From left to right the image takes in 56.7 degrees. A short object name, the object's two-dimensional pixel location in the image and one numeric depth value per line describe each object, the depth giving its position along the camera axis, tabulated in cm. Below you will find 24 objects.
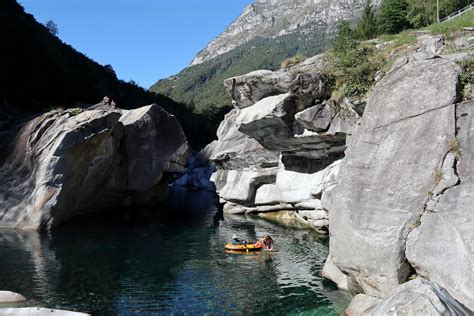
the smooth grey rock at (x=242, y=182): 3922
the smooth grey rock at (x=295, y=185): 3075
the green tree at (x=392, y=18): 4381
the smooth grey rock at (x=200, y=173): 7244
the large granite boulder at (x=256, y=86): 2852
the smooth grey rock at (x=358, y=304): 1327
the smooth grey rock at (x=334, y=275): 1702
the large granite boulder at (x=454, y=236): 1033
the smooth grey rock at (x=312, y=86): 2639
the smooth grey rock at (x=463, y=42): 1947
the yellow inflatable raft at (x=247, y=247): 2453
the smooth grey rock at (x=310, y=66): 2755
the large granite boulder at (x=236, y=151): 3838
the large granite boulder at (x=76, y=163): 3175
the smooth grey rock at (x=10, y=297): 1562
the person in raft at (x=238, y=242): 2538
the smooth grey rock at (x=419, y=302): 716
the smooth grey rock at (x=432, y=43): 2100
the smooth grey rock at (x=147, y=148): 4222
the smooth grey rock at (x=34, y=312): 1315
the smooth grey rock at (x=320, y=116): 2650
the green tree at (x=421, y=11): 4492
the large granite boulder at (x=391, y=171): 1230
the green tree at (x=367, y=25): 4344
